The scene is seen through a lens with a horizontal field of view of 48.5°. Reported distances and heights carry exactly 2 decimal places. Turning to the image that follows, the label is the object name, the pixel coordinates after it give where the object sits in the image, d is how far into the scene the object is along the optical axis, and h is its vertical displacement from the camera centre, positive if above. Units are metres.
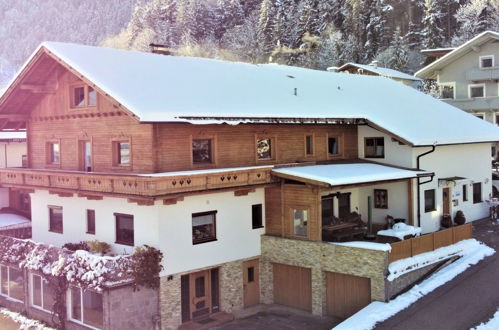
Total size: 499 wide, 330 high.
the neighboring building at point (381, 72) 59.45 +8.37
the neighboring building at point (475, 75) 44.31 +5.85
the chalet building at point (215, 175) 20.12 -0.96
